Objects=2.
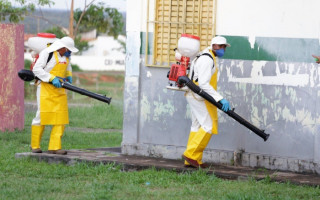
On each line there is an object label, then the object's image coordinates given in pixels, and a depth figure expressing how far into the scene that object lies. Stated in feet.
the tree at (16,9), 90.12
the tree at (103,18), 97.96
